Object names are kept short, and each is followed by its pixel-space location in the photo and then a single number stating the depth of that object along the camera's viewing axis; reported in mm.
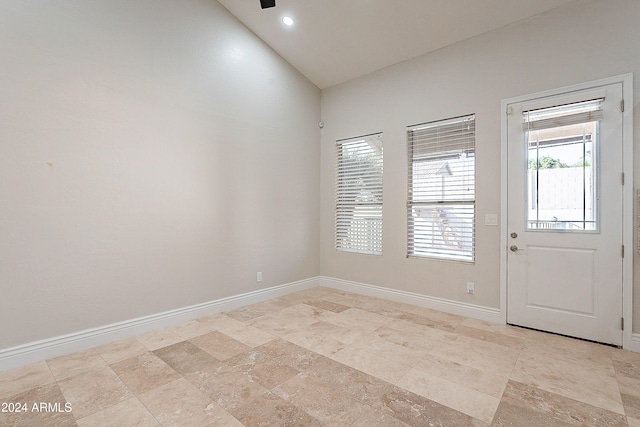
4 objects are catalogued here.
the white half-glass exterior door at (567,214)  2846
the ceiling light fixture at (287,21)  3810
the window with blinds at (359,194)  4555
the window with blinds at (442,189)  3699
